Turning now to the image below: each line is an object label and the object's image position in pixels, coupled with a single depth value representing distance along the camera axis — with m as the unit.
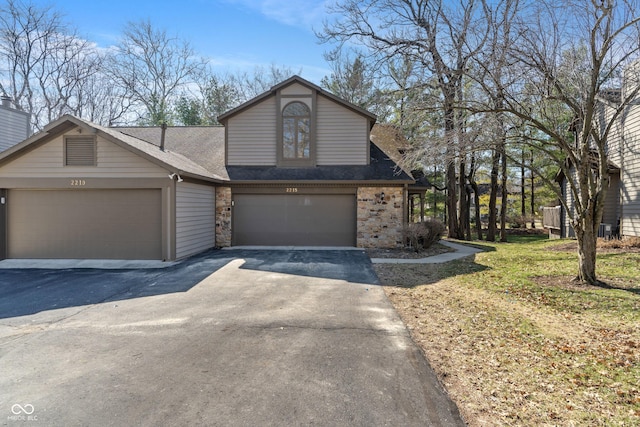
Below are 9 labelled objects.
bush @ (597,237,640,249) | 10.91
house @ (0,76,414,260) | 10.67
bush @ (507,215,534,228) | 26.53
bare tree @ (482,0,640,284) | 6.71
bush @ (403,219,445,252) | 12.41
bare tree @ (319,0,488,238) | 7.88
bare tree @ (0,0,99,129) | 23.47
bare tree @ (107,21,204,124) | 25.88
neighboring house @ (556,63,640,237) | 12.45
